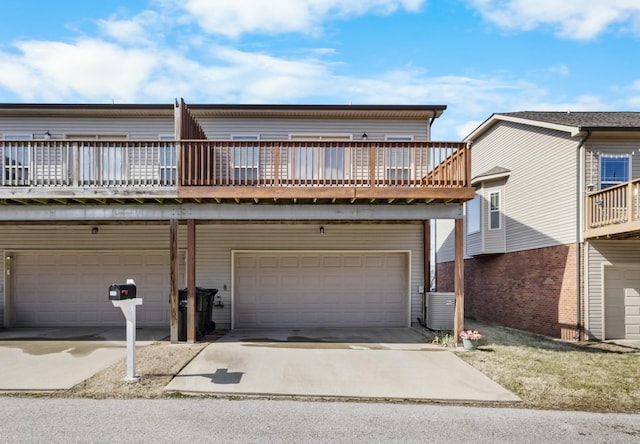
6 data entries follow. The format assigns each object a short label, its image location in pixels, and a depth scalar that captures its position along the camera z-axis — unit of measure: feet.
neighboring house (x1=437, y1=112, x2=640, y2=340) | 38.09
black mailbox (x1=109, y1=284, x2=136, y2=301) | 22.53
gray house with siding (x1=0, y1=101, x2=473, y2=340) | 42.11
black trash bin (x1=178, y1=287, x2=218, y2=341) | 33.14
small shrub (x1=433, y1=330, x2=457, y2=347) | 32.67
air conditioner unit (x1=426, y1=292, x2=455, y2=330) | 39.19
